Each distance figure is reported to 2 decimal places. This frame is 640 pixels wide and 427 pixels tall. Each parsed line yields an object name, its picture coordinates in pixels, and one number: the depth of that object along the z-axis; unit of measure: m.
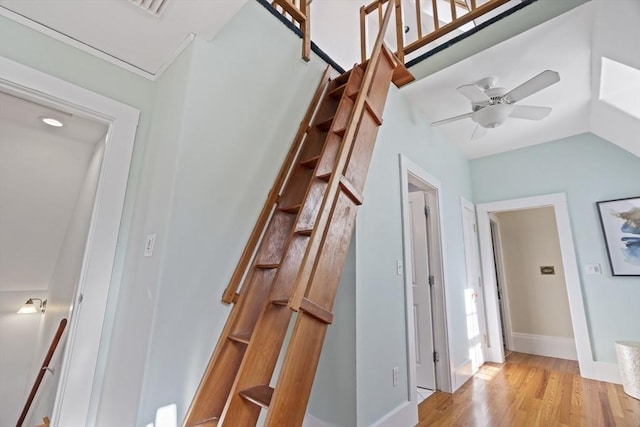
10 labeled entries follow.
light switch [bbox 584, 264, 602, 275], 3.36
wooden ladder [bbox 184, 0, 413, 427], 1.24
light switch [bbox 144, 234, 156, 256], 1.48
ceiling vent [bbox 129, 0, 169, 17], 1.43
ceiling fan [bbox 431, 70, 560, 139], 2.38
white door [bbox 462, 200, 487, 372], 3.57
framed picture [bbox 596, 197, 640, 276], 3.16
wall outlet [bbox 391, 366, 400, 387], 2.20
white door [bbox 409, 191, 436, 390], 3.04
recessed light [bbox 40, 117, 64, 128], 2.15
